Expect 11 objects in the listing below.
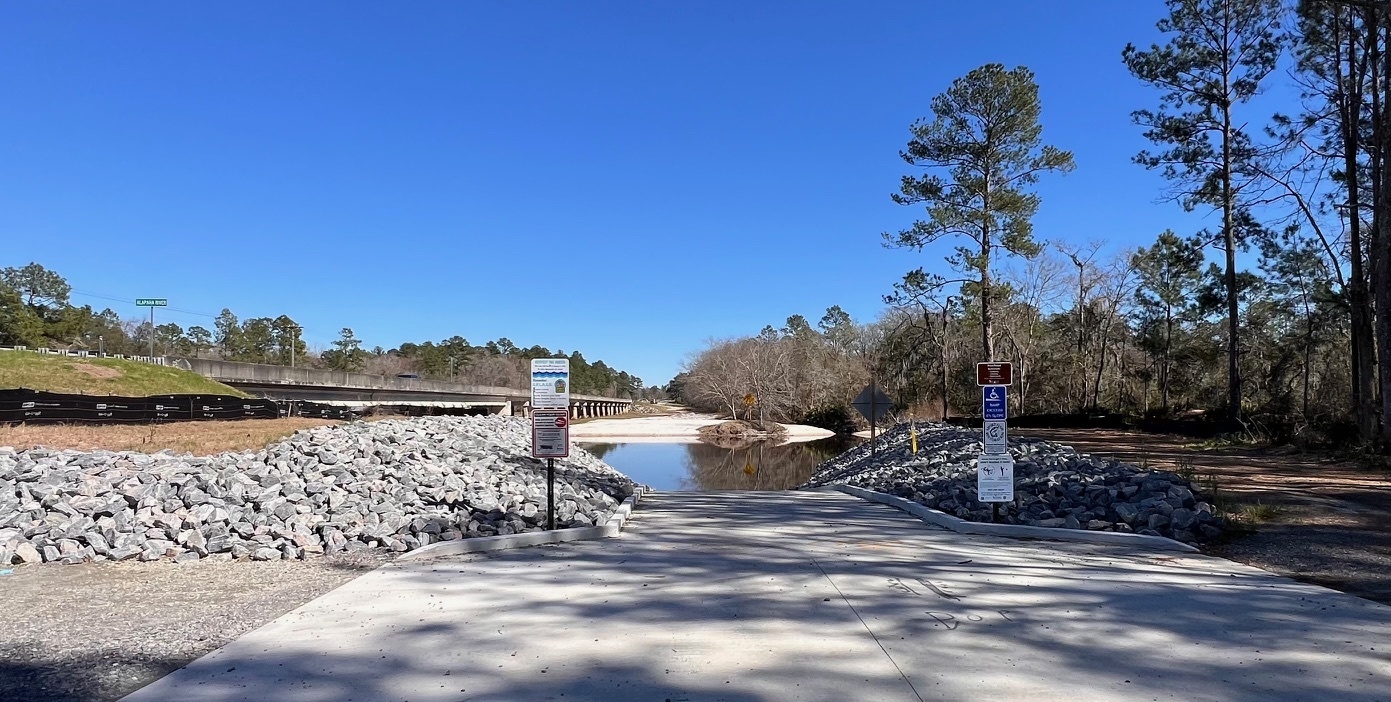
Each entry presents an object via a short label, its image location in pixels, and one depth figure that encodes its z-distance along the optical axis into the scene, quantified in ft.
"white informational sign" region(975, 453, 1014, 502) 30.63
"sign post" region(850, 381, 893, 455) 65.26
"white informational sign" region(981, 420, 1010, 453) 31.17
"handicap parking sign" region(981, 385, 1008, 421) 31.30
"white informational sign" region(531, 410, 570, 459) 29.12
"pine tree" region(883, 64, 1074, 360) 91.76
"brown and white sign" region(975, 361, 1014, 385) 30.94
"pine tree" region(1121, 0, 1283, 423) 69.15
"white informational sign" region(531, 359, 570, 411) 29.12
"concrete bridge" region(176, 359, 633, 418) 140.97
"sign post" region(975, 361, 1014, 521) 30.66
